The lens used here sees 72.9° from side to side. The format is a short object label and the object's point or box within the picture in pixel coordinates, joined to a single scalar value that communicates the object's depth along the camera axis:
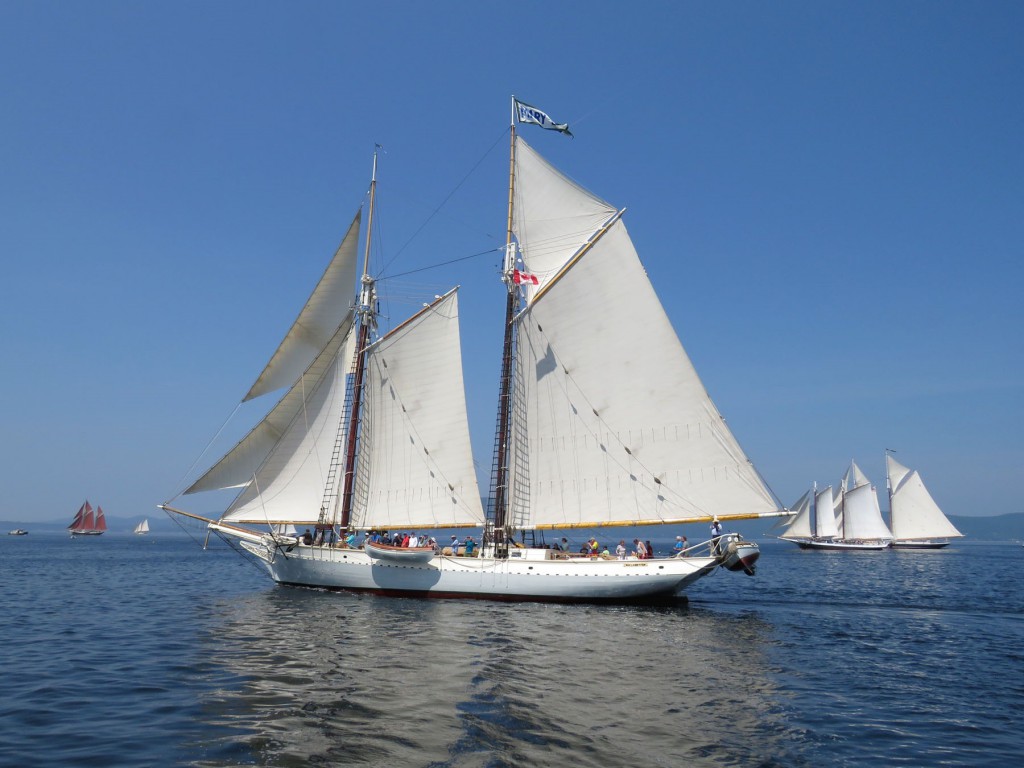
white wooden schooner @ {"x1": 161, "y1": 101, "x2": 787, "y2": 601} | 34.09
